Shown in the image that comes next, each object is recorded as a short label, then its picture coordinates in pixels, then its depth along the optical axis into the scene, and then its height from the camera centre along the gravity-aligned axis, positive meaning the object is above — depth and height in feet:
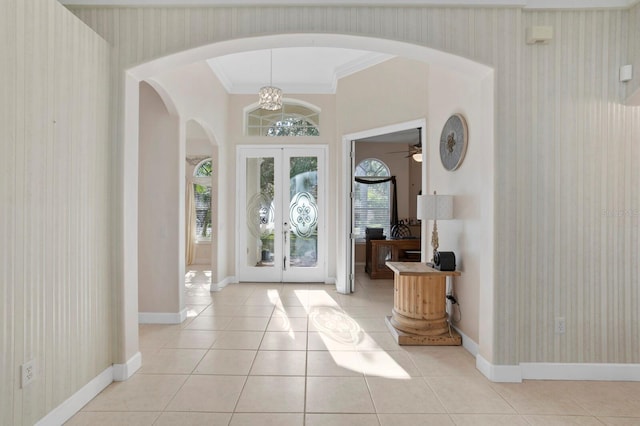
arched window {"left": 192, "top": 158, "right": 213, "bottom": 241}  30.09 +1.03
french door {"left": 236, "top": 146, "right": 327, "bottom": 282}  20.65 -0.13
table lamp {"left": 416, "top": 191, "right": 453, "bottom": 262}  11.69 +0.12
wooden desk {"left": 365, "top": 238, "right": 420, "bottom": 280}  22.57 -2.74
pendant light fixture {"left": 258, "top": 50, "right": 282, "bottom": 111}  16.39 +5.27
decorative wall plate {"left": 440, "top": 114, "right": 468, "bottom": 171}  11.39 +2.34
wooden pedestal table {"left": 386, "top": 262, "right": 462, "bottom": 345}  11.48 -3.29
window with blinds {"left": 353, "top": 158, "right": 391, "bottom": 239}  28.84 +0.39
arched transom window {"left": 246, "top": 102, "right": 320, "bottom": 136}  20.93 +5.32
